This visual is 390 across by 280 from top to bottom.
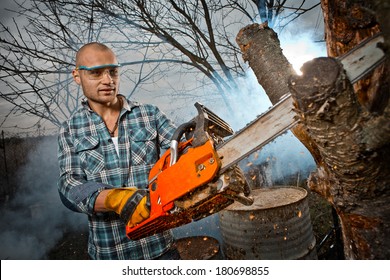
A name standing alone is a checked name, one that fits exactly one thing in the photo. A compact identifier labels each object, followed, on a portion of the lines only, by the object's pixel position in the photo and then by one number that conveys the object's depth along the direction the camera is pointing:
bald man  1.48
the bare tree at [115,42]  2.87
